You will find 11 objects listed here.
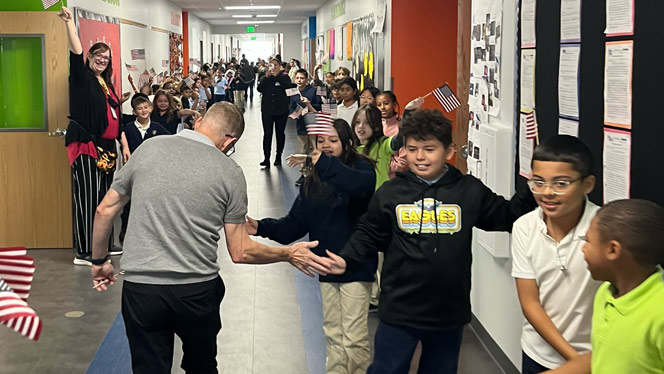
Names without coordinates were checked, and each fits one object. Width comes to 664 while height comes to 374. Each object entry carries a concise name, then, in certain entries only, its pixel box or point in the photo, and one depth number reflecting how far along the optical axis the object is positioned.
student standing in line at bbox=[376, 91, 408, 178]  6.64
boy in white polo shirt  2.82
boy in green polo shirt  2.04
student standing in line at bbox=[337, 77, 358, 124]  8.93
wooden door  7.96
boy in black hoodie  3.27
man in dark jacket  13.95
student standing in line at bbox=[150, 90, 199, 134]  9.23
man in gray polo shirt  3.57
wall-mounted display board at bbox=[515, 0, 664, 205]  2.84
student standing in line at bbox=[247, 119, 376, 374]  4.15
